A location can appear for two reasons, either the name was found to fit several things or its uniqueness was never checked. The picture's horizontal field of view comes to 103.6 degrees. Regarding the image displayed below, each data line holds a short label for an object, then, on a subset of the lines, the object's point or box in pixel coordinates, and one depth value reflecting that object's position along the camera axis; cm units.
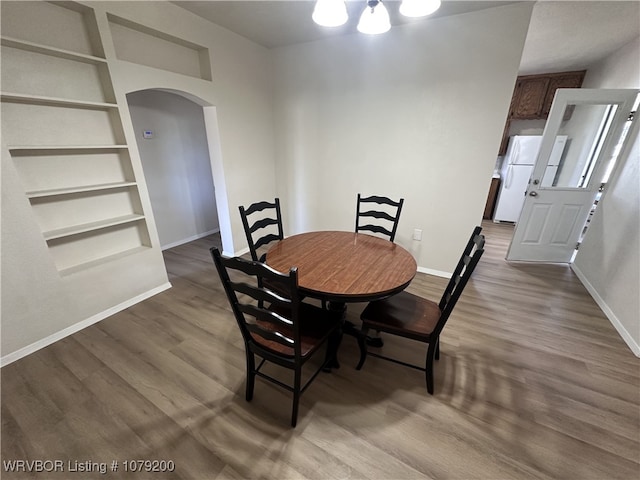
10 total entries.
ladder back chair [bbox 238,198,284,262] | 207
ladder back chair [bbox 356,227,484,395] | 143
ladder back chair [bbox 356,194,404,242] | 234
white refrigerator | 454
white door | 281
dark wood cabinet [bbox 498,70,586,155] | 426
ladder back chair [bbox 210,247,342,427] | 113
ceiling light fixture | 135
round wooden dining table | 140
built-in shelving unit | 178
